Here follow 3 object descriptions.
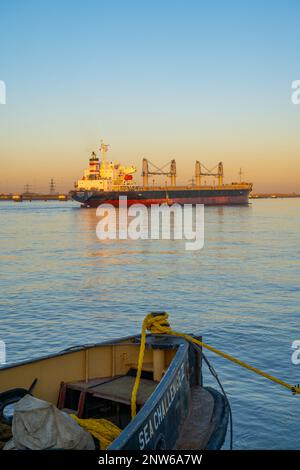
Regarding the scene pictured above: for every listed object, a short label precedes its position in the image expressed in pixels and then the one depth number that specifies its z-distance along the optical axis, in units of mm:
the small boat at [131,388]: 5984
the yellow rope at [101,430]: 5320
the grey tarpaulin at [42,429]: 4434
